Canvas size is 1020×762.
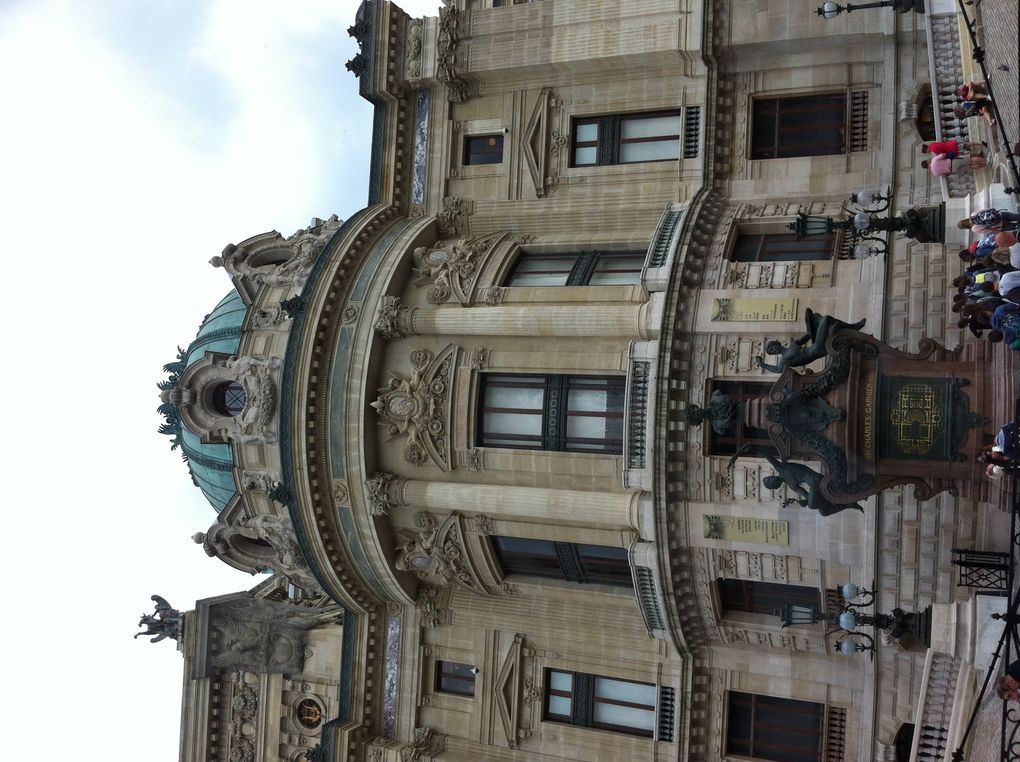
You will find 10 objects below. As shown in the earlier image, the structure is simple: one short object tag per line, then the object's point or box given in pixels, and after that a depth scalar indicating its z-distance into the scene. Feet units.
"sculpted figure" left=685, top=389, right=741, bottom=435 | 57.82
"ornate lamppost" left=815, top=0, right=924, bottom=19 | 68.70
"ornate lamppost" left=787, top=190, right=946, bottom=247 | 62.13
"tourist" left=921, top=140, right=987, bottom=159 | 59.73
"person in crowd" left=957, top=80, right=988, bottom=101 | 57.93
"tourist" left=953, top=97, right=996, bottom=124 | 55.98
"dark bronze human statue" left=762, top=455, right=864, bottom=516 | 54.70
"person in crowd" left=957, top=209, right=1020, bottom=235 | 49.03
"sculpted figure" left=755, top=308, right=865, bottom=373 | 54.60
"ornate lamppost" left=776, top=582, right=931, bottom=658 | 61.05
